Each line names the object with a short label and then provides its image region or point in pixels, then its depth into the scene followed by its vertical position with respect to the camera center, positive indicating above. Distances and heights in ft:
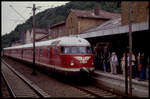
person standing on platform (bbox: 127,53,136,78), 42.19 -4.44
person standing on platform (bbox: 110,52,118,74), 48.73 -3.47
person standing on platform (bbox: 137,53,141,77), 42.71 -3.37
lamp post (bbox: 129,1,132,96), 34.55 +1.75
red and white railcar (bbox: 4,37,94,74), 45.21 -1.94
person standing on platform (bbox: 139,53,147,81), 37.96 -3.80
